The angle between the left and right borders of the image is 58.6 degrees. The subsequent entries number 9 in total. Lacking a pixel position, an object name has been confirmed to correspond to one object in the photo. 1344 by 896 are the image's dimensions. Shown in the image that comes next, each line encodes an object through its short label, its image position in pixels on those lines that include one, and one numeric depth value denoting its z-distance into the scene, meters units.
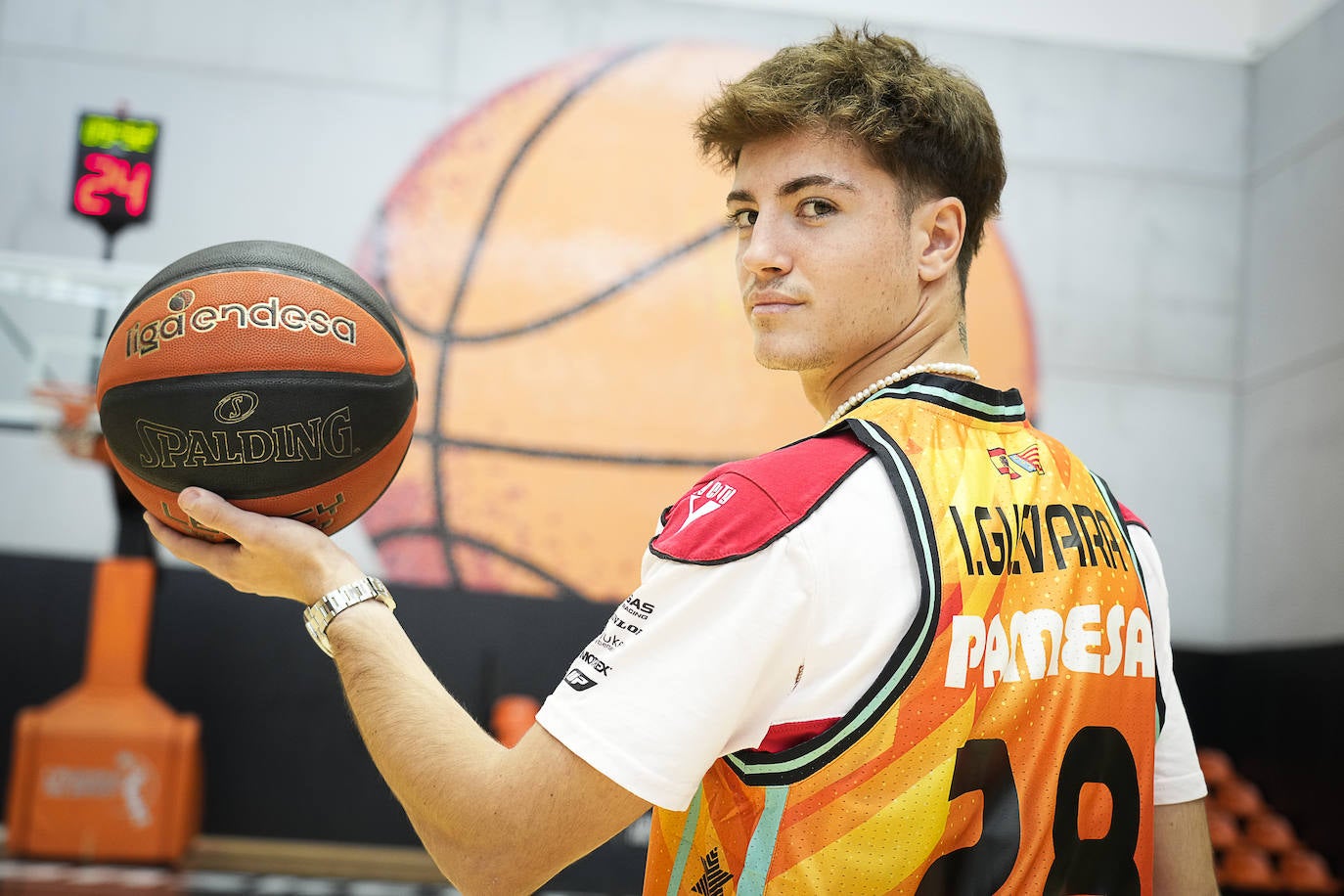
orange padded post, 4.20
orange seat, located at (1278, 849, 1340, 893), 4.38
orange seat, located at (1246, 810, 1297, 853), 4.56
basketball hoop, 4.52
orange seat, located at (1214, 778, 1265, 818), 4.72
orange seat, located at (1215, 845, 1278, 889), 4.40
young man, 0.83
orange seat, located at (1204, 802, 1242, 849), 4.56
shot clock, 4.49
